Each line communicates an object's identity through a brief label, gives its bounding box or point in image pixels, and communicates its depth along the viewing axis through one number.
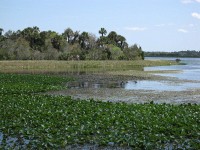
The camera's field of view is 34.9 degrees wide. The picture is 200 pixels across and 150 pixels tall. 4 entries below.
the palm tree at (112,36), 133.38
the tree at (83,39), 119.29
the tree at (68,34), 122.23
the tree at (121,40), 133.88
